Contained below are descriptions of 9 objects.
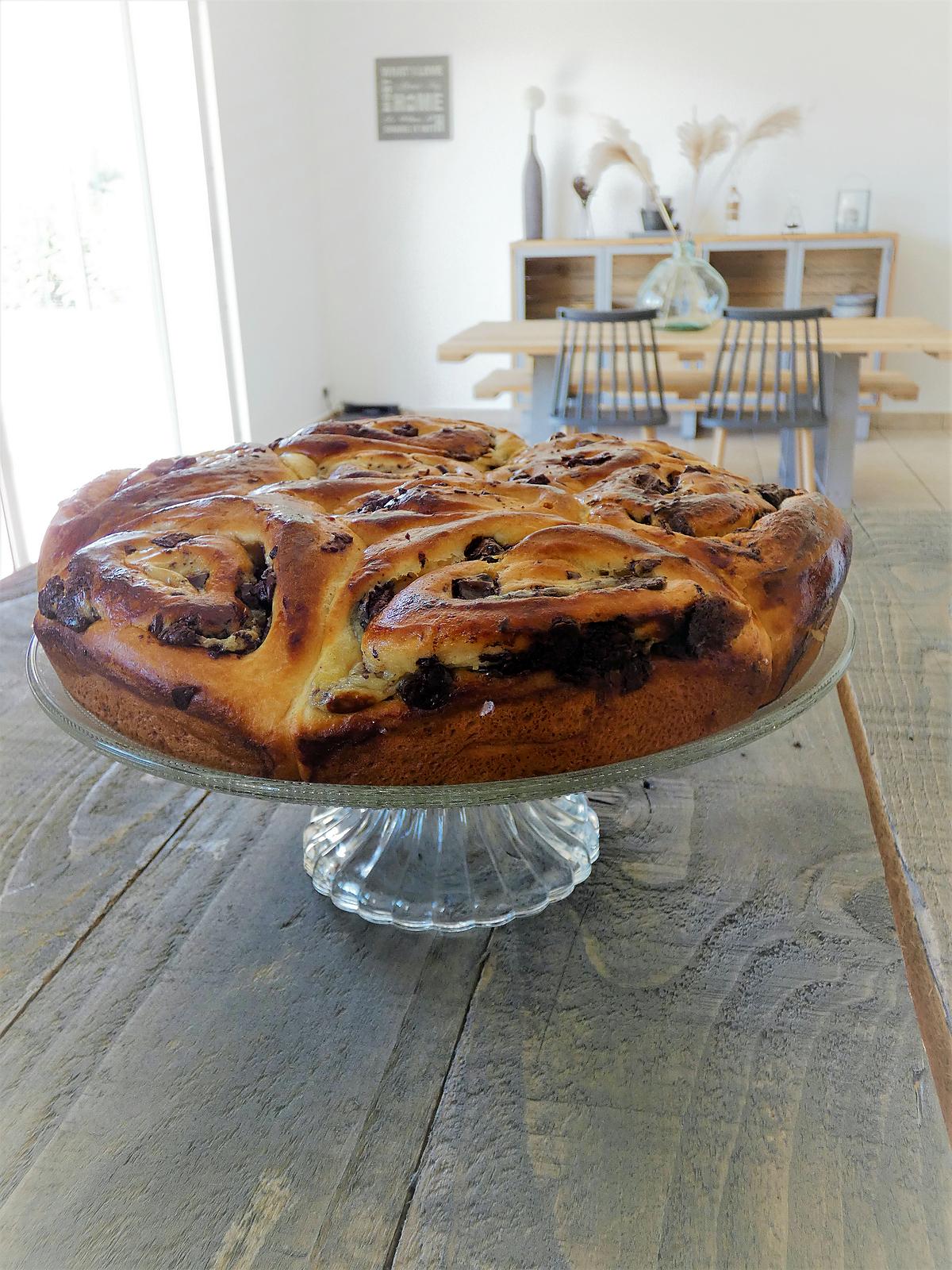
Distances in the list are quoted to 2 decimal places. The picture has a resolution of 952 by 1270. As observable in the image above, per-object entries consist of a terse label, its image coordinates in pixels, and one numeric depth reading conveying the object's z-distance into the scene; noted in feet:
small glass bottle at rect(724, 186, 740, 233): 16.01
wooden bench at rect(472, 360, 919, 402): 12.21
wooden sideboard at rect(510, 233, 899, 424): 15.79
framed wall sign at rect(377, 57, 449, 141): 16.49
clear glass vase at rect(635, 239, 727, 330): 11.98
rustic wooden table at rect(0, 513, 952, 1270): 1.44
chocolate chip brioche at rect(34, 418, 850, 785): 1.86
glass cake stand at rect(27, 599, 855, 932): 1.76
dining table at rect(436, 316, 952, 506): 10.73
